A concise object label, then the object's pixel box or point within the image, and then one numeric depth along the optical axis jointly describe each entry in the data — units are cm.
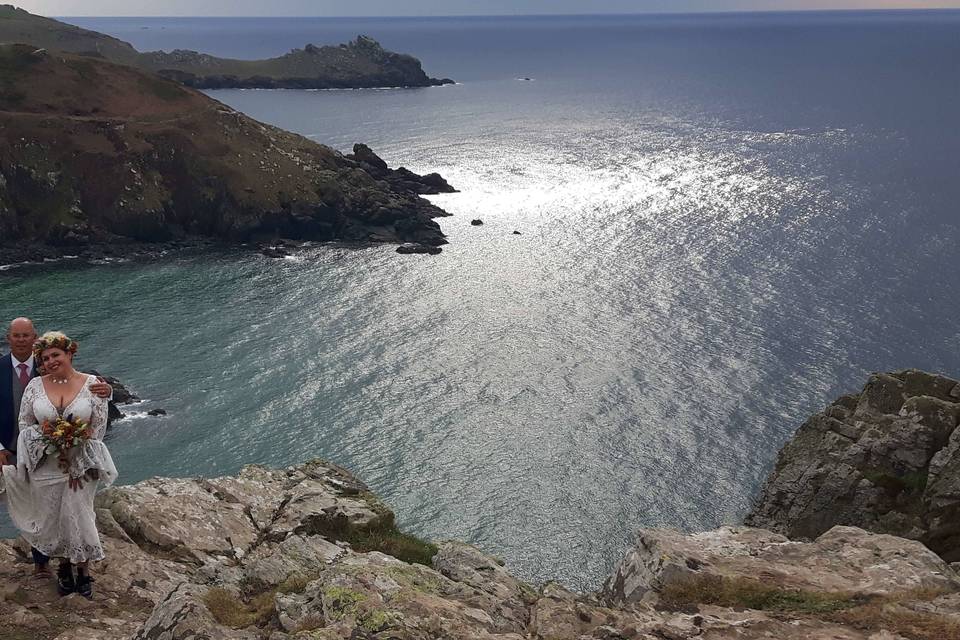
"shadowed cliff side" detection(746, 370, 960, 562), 3294
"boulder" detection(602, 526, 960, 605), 1711
